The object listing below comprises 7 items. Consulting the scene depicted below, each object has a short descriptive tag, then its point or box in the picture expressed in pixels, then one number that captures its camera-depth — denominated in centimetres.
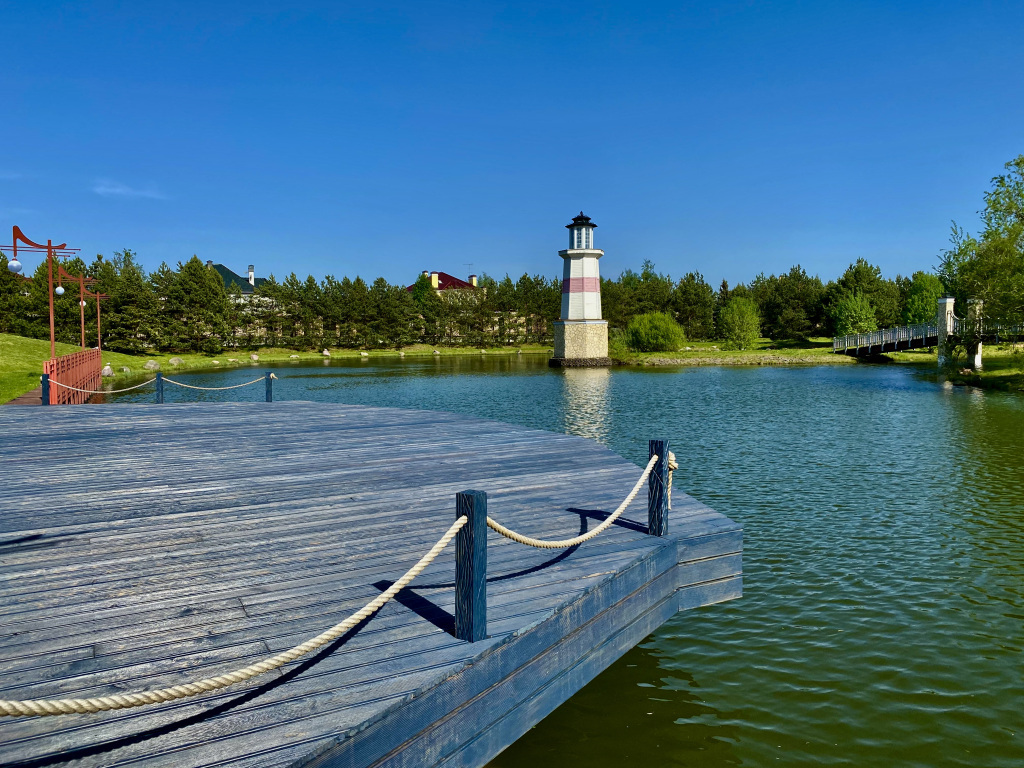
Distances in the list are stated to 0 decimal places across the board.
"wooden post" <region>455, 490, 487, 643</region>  451
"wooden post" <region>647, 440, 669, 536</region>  721
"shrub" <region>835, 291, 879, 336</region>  7106
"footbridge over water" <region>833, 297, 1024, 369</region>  3972
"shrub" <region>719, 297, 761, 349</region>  7388
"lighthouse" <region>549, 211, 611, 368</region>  6003
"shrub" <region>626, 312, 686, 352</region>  6819
